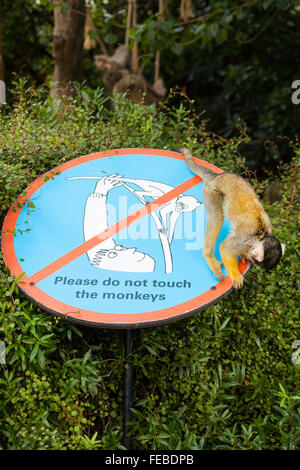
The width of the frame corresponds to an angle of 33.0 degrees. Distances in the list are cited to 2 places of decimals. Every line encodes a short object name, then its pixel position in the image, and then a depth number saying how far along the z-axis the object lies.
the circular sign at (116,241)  2.45
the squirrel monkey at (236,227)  2.48
